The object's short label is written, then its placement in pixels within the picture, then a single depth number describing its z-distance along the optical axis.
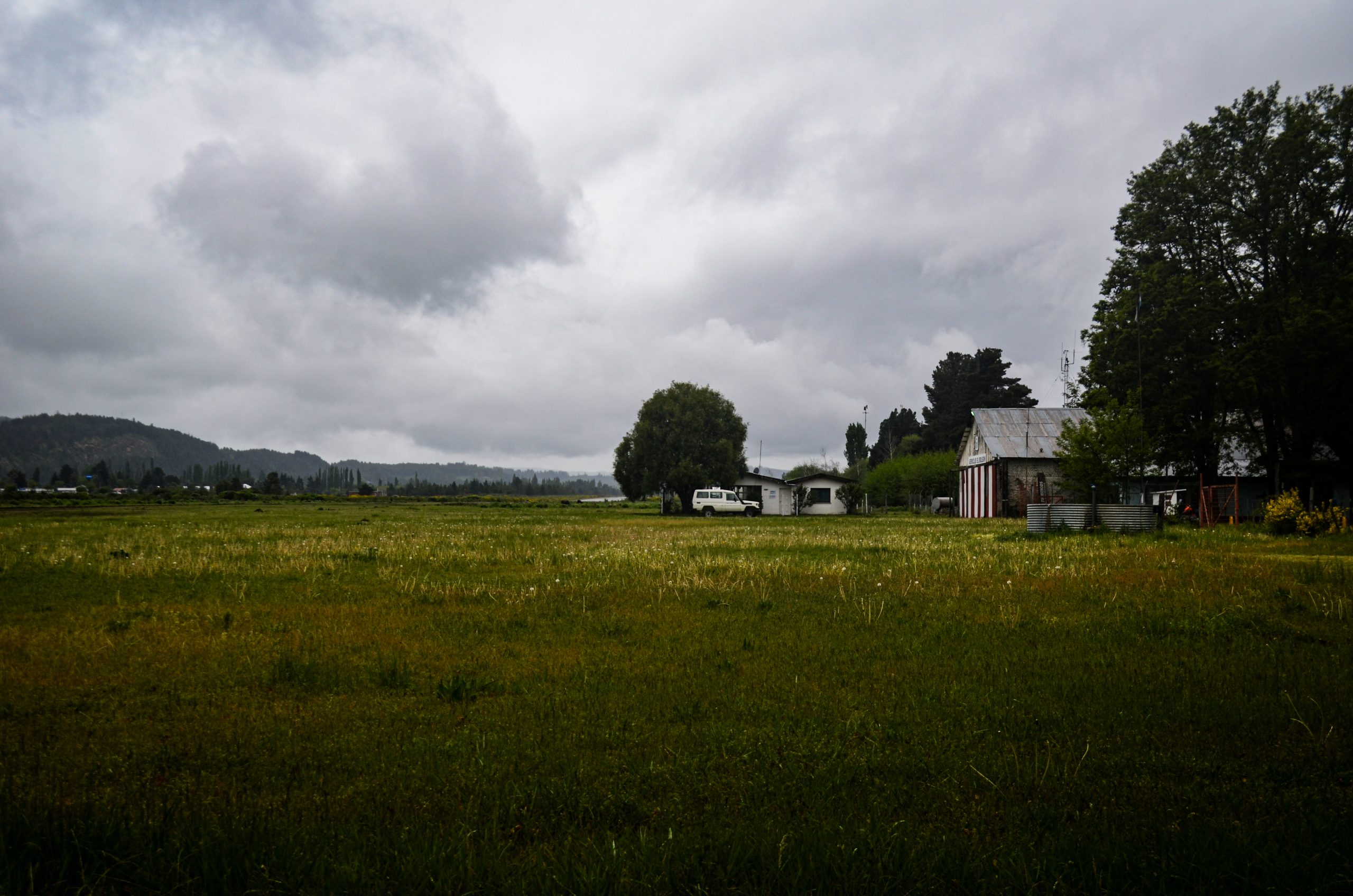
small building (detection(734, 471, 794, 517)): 75.94
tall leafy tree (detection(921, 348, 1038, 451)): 91.56
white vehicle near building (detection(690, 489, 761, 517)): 63.97
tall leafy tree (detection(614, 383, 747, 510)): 66.56
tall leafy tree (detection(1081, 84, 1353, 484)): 32.06
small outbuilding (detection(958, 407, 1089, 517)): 52.38
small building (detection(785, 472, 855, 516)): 77.44
